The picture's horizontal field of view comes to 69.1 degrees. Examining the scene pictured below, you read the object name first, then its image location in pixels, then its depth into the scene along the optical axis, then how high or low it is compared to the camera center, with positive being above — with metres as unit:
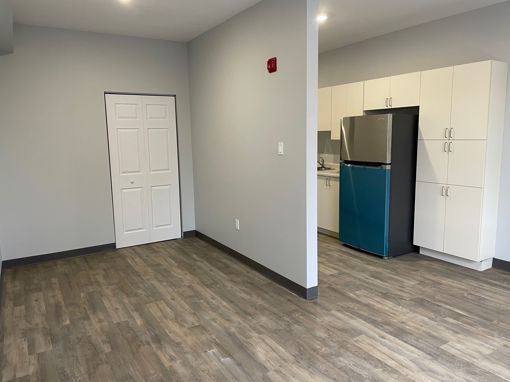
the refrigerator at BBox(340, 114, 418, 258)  4.05 -0.44
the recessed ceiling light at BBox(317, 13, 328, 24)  3.83 +1.30
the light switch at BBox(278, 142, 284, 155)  3.36 -0.06
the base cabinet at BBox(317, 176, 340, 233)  4.93 -0.84
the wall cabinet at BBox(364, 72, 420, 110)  4.10 +0.56
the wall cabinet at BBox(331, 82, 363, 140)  4.73 +0.50
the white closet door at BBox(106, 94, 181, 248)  4.68 -0.31
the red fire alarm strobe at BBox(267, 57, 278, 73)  3.34 +0.70
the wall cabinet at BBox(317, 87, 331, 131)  5.16 +0.46
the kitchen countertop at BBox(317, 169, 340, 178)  4.93 -0.43
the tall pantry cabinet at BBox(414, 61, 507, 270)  3.56 -0.18
